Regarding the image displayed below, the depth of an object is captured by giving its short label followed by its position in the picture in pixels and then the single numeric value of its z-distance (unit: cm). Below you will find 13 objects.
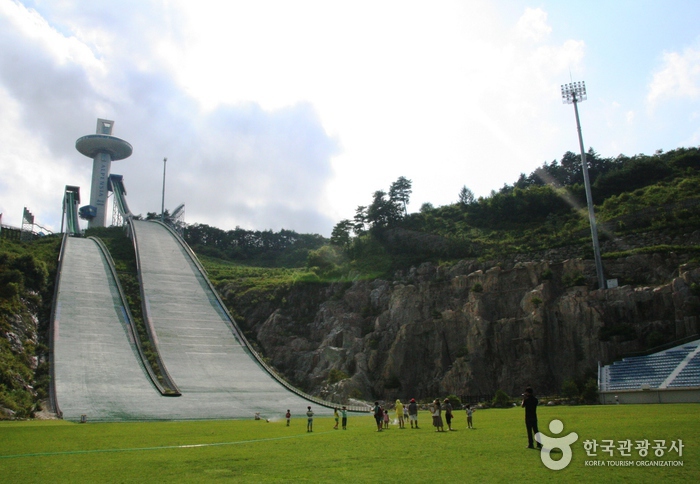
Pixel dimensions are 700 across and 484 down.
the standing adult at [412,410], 2016
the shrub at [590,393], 3225
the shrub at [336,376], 3875
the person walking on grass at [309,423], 2073
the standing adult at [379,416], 1925
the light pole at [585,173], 3966
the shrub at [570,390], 3297
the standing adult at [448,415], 1818
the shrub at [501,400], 3278
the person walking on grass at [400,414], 2080
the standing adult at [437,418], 1822
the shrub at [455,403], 3416
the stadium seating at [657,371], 3067
